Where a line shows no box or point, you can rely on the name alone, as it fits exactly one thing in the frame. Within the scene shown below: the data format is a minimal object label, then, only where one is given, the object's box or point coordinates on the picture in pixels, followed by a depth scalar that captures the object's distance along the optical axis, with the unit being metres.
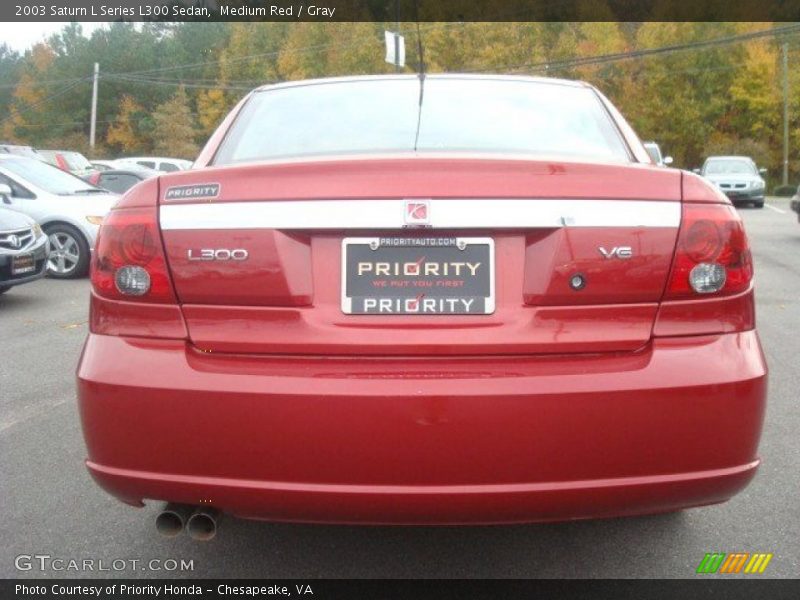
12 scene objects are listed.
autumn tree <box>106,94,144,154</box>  70.19
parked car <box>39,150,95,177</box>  29.03
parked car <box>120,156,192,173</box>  30.36
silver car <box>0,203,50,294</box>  8.77
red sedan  2.36
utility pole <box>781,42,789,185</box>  48.69
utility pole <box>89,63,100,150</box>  56.84
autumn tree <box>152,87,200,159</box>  59.56
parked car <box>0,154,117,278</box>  11.26
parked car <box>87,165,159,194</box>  17.42
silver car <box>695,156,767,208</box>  28.78
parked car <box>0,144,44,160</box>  30.66
